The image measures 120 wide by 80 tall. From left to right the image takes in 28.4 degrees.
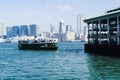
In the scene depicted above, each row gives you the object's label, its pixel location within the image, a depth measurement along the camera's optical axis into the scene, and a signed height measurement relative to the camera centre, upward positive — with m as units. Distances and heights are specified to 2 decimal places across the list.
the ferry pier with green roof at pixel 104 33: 67.15 +2.31
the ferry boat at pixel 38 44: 92.47 -1.71
